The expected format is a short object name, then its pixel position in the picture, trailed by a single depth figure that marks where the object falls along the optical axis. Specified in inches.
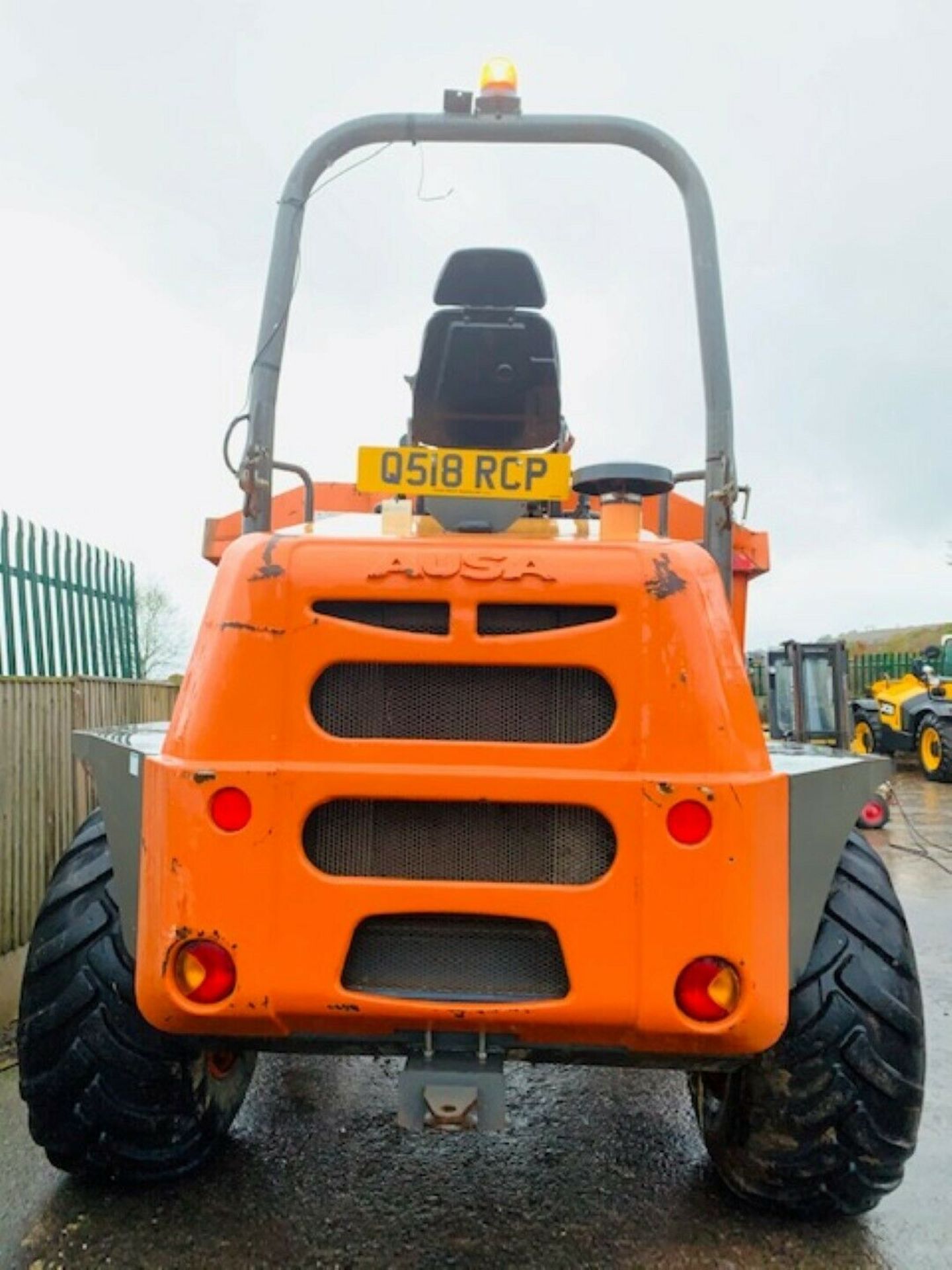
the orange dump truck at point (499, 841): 94.4
